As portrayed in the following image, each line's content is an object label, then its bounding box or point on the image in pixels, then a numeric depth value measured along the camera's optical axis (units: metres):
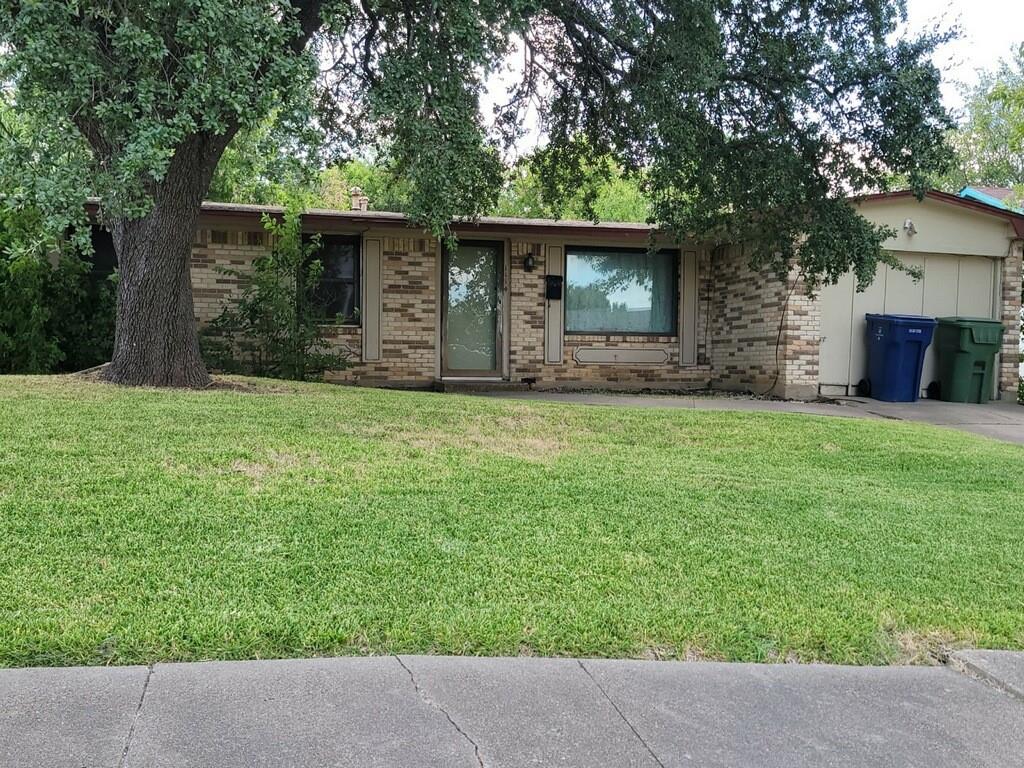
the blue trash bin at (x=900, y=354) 12.11
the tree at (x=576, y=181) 11.25
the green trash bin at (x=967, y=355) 12.47
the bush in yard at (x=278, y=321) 11.36
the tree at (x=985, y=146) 31.09
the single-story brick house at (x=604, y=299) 12.70
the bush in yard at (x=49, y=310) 10.30
